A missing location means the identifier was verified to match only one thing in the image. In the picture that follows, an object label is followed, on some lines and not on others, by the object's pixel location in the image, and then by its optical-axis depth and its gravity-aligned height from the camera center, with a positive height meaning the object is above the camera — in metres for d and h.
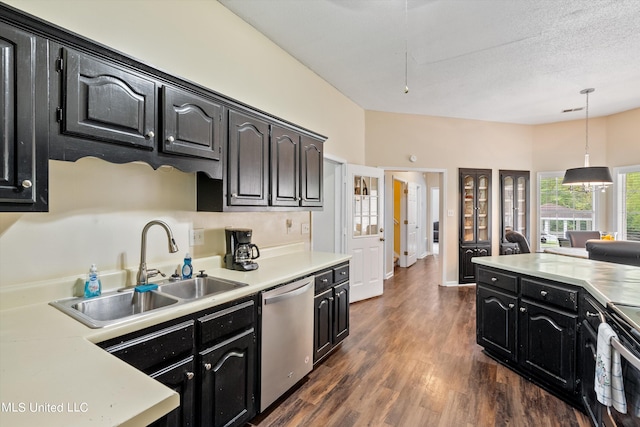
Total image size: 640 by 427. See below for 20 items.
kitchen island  1.92 -0.76
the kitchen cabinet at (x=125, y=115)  1.33 +0.50
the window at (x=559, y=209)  5.61 +0.07
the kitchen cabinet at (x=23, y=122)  1.16 +0.35
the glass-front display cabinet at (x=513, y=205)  5.73 +0.14
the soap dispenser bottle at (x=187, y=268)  2.08 -0.39
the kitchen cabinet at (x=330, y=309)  2.59 -0.90
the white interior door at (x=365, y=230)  4.39 -0.28
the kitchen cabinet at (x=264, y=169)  2.21 +0.36
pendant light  3.91 +0.49
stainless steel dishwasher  2.01 -0.91
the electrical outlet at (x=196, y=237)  2.28 -0.19
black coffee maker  2.35 -0.30
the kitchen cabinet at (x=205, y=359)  1.35 -0.76
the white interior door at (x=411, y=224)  7.21 -0.29
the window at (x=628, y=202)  5.00 +0.18
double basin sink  1.43 -0.50
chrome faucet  1.83 -0.27
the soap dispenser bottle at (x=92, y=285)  1.62 -0.40
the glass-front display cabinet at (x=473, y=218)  5.51 -0.11
